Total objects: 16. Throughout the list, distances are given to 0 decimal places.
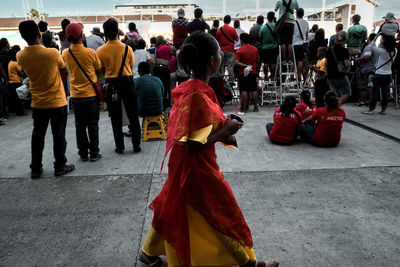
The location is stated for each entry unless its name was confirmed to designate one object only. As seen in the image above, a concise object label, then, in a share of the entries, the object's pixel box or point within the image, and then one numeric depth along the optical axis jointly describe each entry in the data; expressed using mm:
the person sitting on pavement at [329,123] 4926
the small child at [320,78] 7166
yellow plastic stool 5672
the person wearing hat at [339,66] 6648
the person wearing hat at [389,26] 7246
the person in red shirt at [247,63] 7617
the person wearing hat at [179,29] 7781
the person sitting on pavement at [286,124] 5102
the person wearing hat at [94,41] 7719
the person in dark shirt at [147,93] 5535
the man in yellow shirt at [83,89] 4211
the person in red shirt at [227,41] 8016
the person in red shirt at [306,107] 5613
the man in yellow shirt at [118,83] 4582
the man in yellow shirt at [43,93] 3693
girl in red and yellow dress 1741
